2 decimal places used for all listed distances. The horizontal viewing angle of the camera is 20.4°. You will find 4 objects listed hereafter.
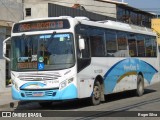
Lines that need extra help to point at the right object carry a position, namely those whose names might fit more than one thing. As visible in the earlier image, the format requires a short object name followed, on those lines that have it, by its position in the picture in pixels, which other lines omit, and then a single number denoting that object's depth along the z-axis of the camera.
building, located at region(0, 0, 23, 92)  22.20
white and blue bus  14.62
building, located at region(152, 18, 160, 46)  53.50
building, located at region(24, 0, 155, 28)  27.03
